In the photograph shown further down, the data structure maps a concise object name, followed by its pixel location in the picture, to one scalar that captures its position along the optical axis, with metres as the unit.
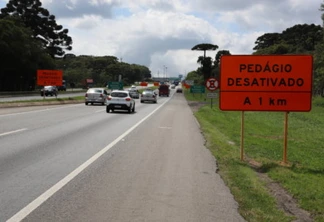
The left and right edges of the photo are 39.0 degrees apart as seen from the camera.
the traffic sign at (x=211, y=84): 33.00
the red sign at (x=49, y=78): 48.12
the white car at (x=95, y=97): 42.44
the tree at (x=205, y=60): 122.72
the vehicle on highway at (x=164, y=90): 91.56
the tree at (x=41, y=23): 87.12
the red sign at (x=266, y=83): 10.55
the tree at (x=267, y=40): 133.95
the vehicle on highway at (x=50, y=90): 63.21
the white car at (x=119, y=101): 31.34
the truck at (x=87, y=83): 120.39
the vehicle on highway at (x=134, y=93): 69.55
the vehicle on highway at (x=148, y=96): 54.41
